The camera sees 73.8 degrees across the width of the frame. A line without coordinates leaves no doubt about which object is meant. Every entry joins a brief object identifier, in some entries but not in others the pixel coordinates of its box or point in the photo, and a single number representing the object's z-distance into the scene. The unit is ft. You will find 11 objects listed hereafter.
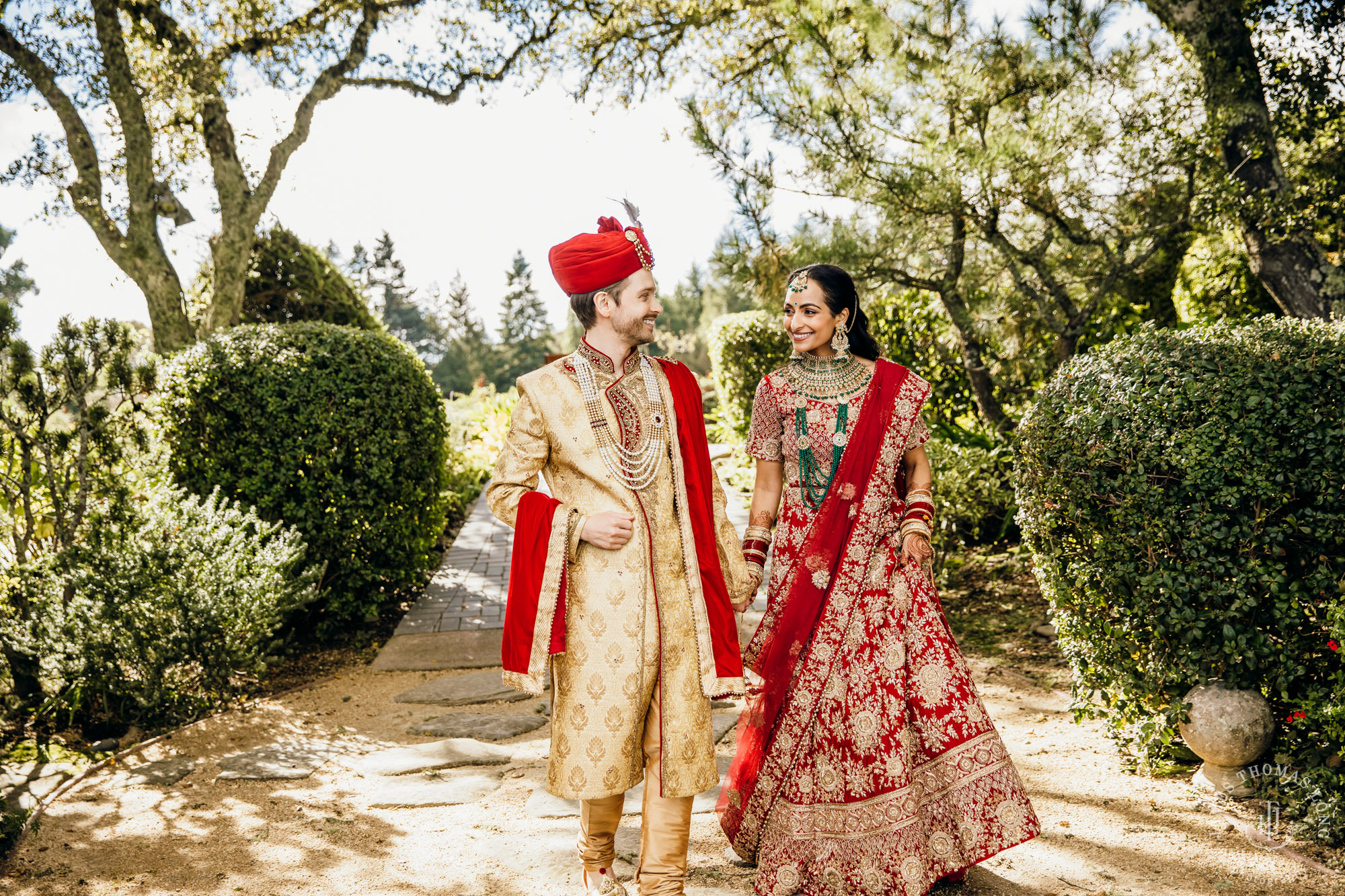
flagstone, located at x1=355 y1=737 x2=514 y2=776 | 12.66
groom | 7.62
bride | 8.30
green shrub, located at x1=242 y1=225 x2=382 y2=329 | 28.43
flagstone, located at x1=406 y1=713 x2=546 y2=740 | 13.98
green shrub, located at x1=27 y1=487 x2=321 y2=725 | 13.98
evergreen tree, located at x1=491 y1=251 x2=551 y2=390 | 165.37
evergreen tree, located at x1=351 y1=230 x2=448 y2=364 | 185.37
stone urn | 9.75
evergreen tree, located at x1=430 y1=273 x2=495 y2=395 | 161.58
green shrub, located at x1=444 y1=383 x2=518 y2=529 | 37.17
